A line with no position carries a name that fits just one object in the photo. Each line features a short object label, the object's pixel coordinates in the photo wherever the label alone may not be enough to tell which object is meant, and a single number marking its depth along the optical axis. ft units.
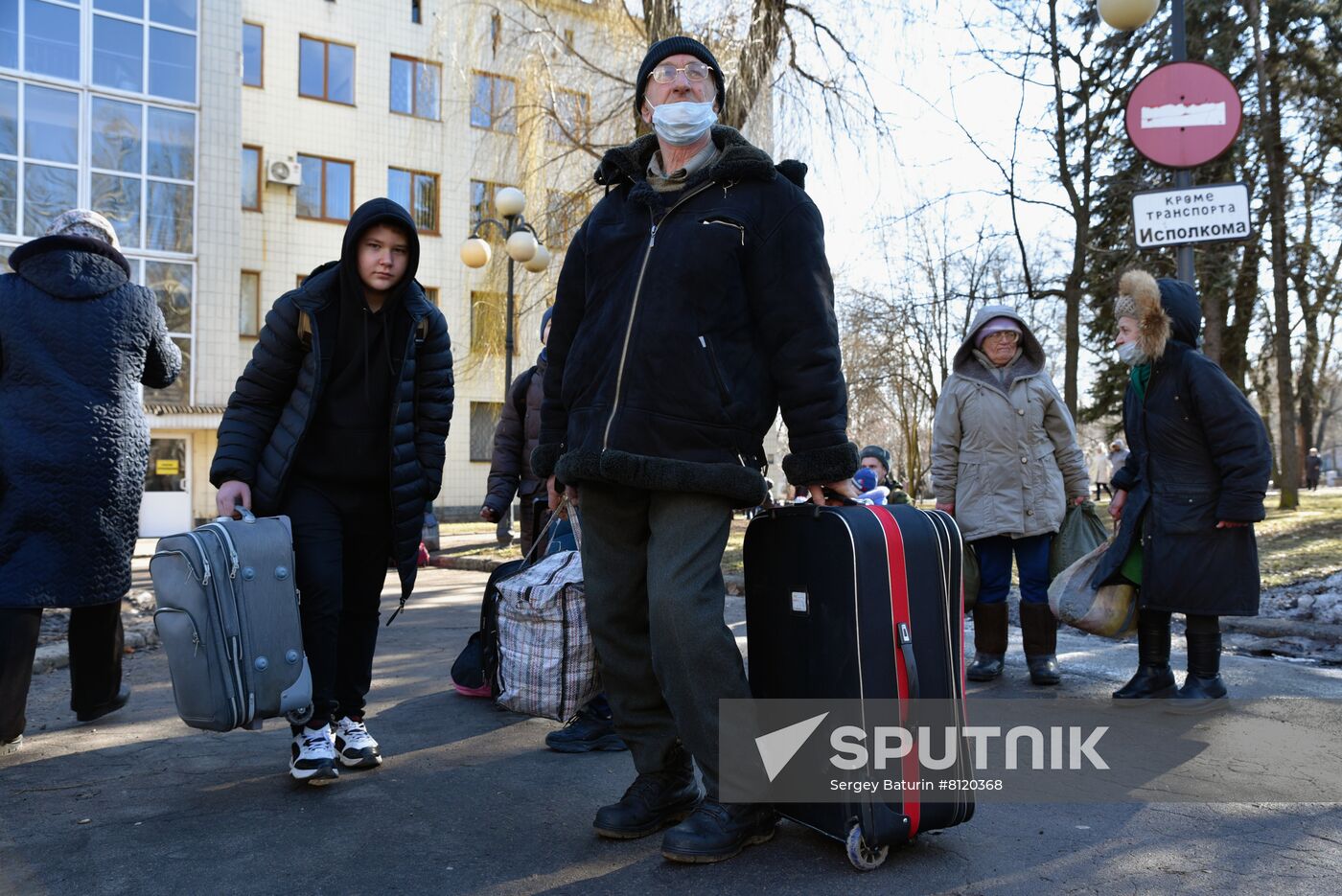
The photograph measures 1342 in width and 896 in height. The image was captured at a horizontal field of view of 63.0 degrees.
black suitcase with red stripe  9.66
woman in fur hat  16.76
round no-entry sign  22.54
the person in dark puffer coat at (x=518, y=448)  20.31
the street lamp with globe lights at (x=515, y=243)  50.26
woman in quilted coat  13.99
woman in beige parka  19.65
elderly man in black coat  10.36
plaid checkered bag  12.84
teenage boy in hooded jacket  12.72
